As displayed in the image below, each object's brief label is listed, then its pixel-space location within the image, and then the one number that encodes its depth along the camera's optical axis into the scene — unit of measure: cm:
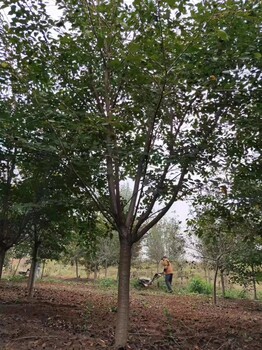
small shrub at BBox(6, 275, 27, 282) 1450
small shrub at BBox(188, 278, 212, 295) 1521
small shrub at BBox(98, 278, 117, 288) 1516
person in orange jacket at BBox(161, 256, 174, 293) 1314
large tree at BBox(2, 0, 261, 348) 292
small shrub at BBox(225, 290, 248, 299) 1436
